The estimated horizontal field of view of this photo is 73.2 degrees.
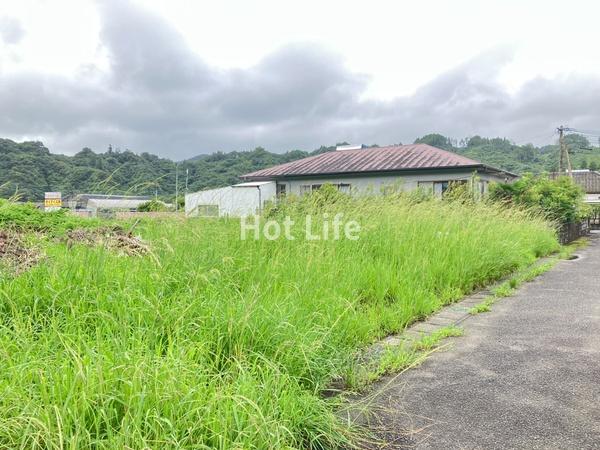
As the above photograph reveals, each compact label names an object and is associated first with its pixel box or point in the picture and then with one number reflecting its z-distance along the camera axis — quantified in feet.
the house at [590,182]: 122.72
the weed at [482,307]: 13.88
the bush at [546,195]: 41.68
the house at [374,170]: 62.75
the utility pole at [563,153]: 98.32
